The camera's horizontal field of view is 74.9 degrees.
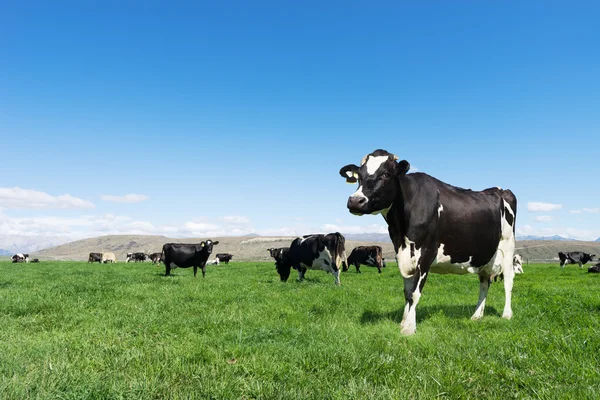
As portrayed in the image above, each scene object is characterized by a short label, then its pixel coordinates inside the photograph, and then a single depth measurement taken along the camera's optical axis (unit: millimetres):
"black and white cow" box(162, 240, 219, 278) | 22578
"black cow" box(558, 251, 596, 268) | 40209
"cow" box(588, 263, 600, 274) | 27166
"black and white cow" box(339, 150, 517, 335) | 7070
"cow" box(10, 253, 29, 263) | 48772
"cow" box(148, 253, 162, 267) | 45653
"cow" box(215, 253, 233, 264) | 56094
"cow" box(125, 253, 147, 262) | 57469
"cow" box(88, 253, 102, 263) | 51731
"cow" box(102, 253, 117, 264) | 53312
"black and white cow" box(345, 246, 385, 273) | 30344
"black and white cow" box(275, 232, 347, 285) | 17812
